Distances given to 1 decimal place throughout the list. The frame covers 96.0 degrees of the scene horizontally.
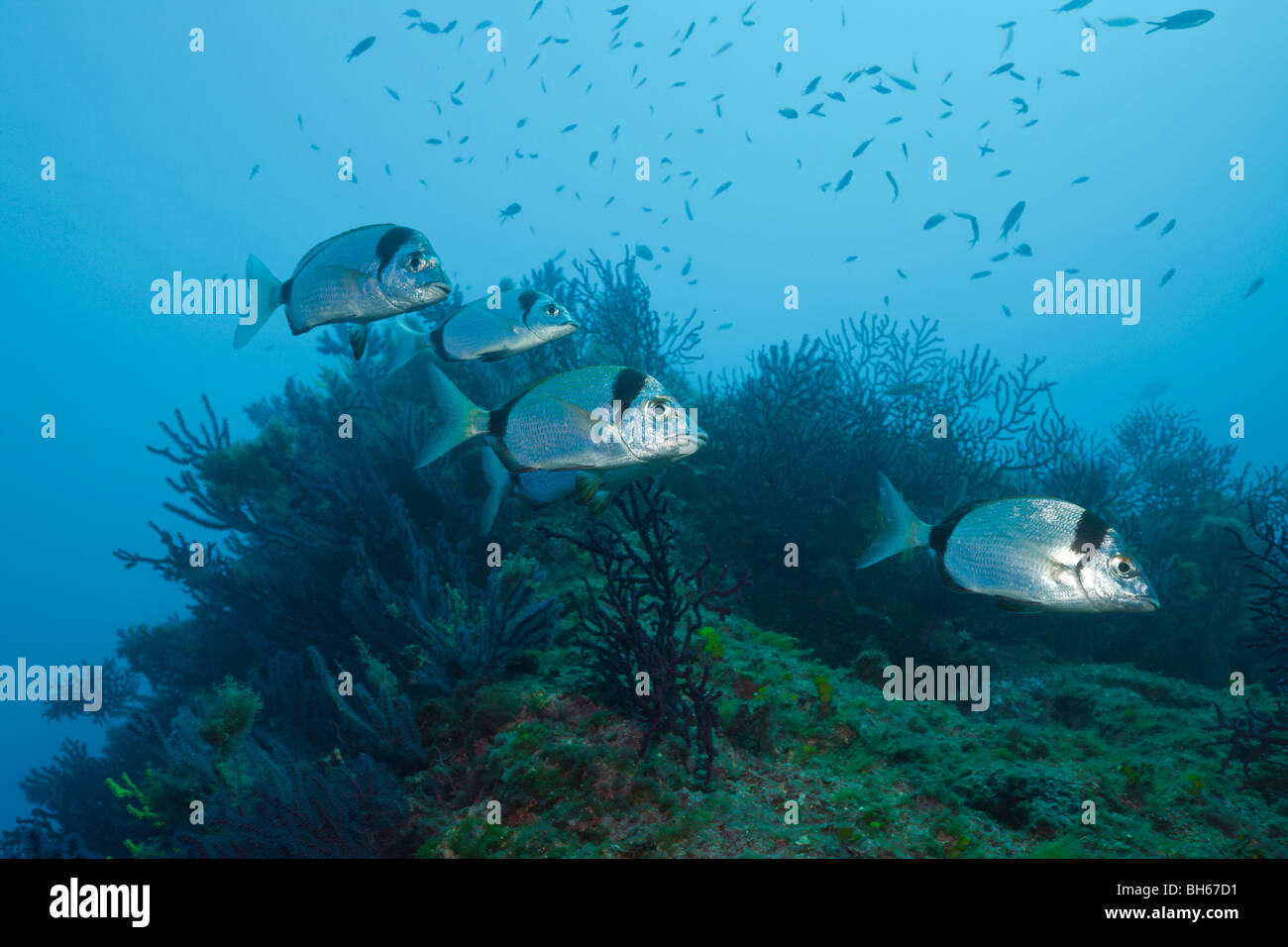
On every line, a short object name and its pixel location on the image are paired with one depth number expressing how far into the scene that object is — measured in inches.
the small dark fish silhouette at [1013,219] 456.8
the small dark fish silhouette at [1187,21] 395.2
